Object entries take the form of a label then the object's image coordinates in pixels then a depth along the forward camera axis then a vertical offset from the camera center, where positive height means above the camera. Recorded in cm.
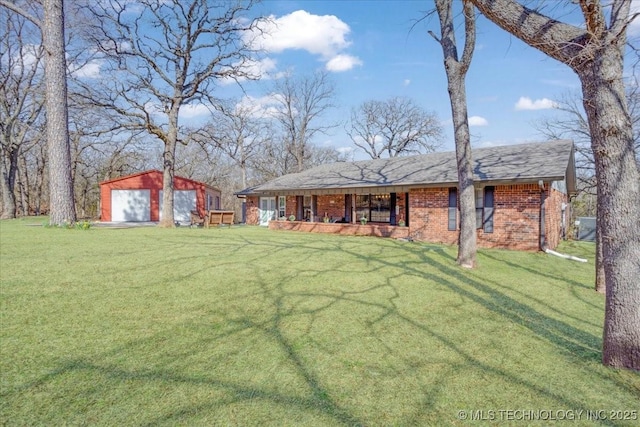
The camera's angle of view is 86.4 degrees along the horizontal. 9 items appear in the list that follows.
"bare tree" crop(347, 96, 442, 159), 3238 +768
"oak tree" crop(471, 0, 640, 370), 288 +42
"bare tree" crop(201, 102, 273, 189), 3275 +728
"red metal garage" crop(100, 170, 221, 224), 2323 +73
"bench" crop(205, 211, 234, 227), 1678 -51
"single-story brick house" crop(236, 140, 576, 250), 1085 +37
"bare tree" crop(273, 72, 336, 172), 3331 +1002
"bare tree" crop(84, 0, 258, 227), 1490 +700
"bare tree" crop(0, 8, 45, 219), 2117 +711
